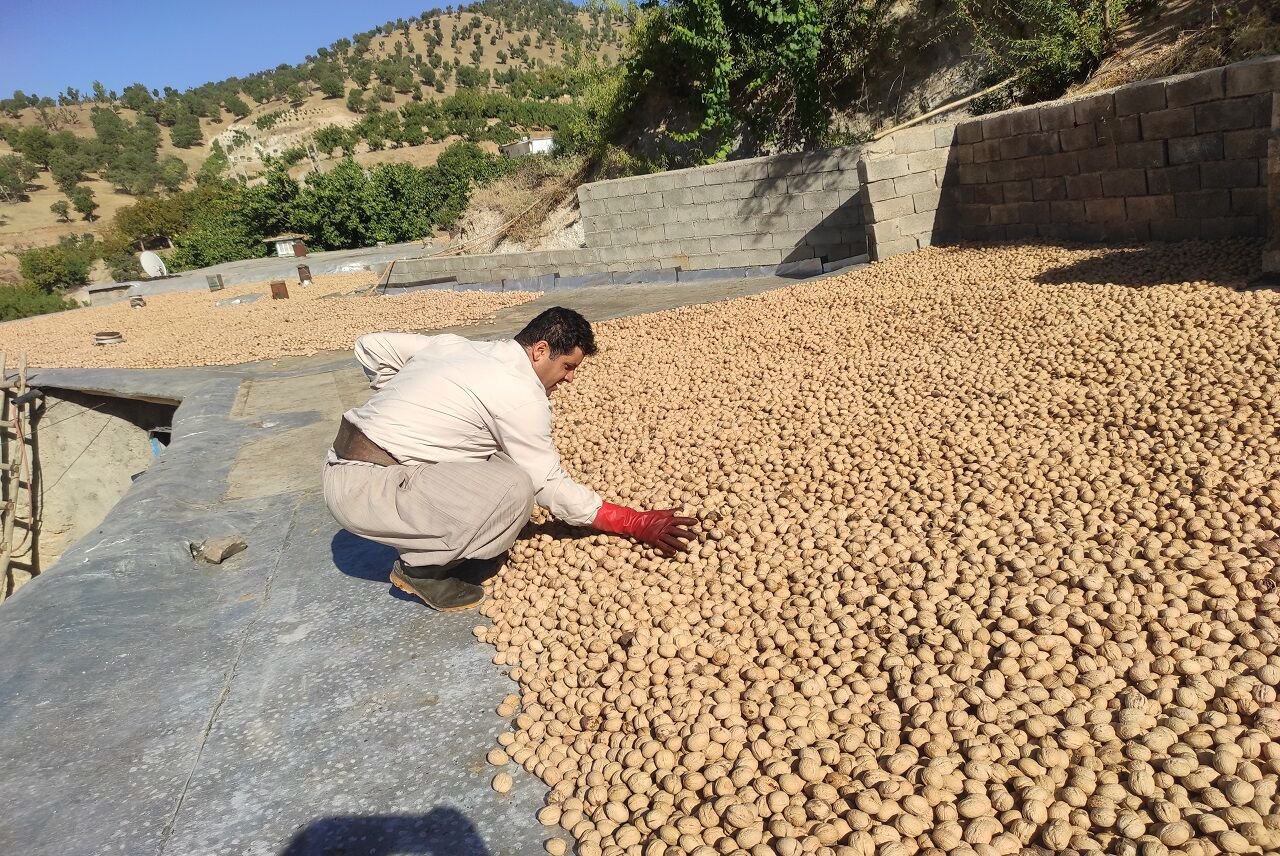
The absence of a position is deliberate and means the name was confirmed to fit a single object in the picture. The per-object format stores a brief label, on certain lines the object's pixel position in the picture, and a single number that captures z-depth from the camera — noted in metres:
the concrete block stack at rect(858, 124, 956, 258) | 6.34
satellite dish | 18.55
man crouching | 2.46
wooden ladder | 6.80
